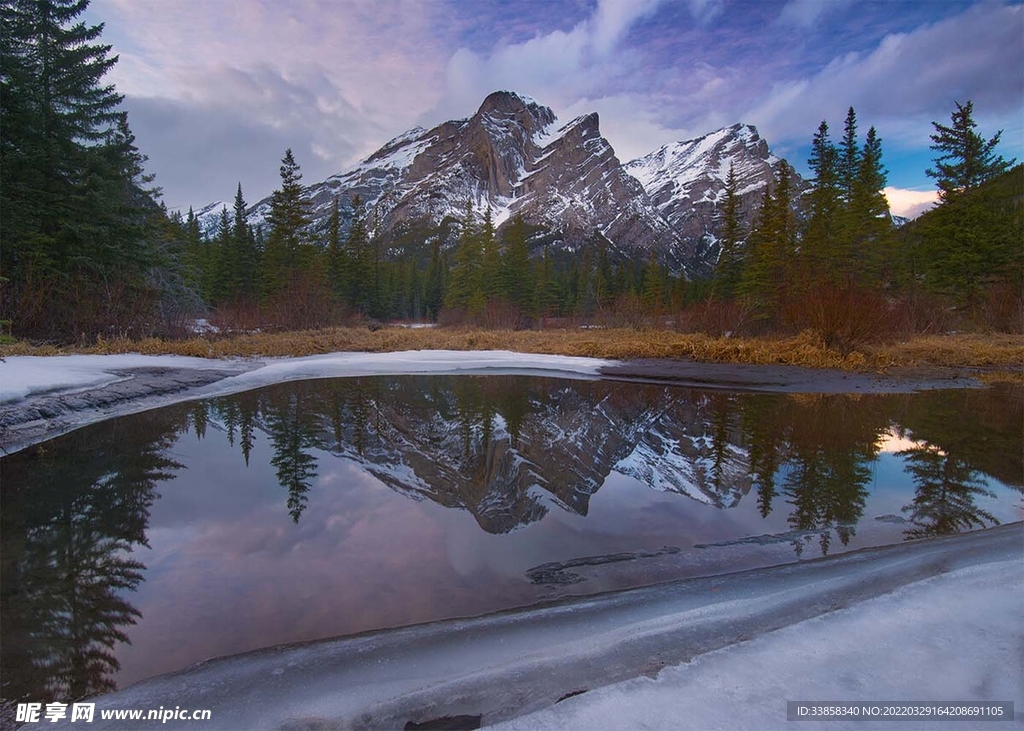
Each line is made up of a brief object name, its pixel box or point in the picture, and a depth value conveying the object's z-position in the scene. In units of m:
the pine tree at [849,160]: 32.25
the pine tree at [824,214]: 28.27
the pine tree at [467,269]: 47.88
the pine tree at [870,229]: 28.80
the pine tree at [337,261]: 46.88
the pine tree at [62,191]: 15.70
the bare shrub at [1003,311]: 22.67
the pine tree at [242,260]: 45.19
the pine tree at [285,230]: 38.91
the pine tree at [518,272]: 49.25
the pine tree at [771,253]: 28.38
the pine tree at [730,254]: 35.41
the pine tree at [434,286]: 72.19
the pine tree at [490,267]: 48.06
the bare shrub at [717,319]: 23.22
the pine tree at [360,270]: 48.41
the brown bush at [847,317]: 16.28
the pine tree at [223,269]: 45.89
